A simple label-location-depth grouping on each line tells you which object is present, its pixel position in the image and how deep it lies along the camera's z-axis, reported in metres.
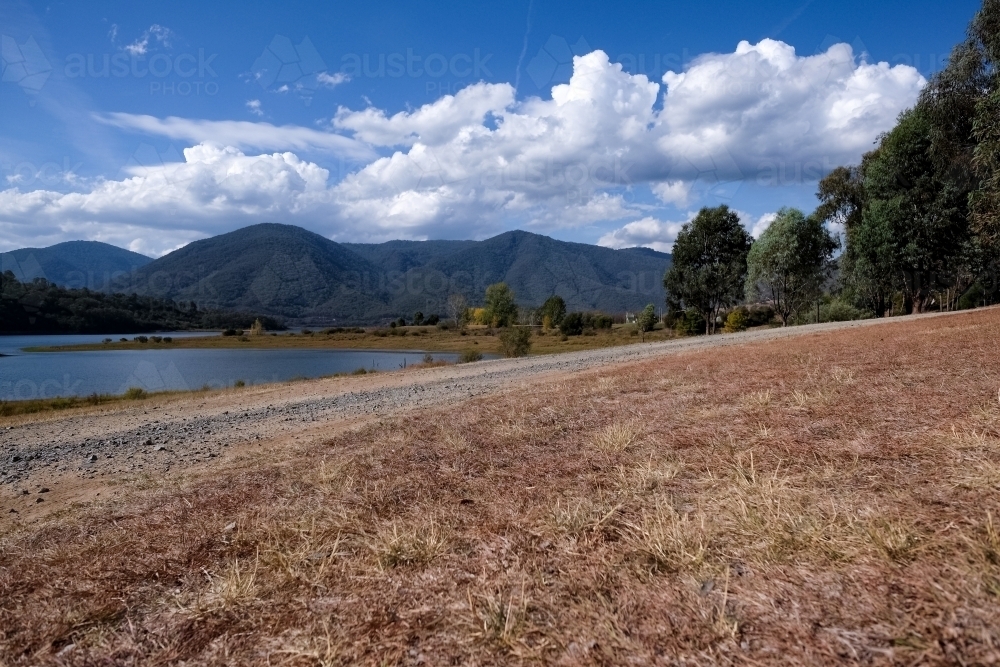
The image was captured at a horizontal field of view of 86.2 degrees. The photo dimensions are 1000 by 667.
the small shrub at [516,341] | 43.75
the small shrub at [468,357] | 41.34
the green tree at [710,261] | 51.50
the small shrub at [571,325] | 89.12
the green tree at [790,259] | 45.81
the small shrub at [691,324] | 60.69
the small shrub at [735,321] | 57.16
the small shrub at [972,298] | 49.41
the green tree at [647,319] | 77.62
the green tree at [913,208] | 32.59
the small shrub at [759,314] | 64.38
